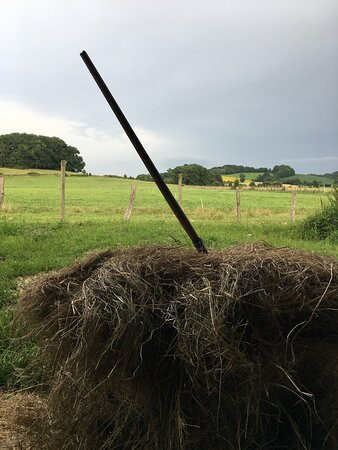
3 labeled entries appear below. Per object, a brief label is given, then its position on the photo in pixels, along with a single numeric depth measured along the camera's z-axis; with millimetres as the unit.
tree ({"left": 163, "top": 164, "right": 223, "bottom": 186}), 54516
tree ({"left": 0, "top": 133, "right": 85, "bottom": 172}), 67812
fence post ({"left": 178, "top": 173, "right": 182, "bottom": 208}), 17177
